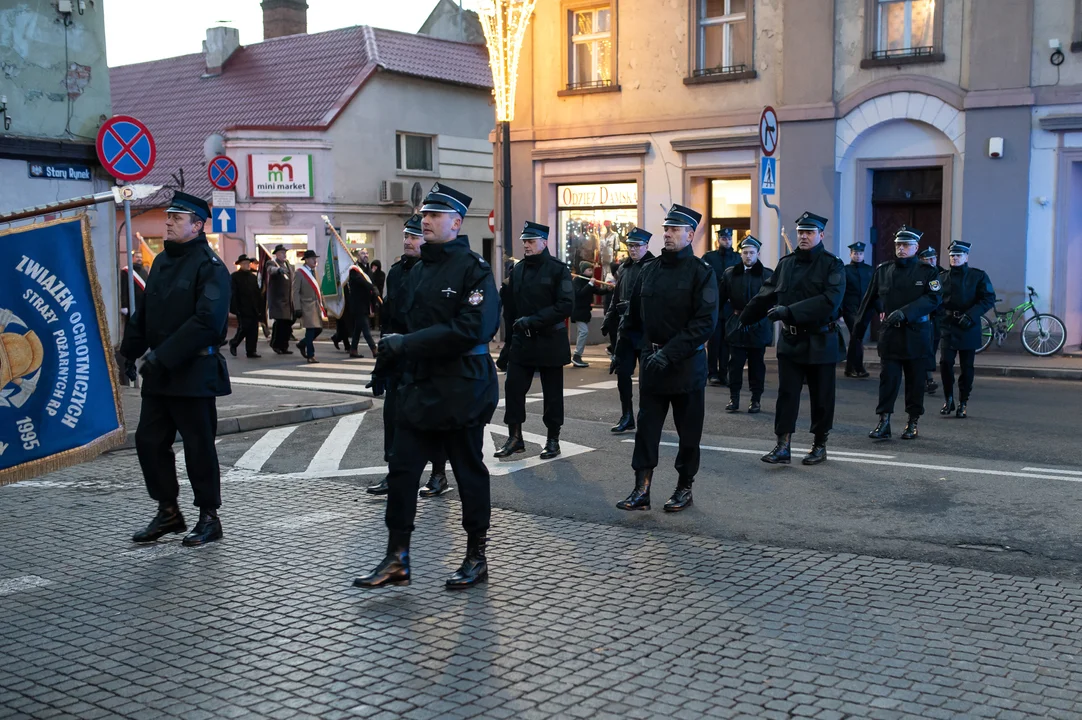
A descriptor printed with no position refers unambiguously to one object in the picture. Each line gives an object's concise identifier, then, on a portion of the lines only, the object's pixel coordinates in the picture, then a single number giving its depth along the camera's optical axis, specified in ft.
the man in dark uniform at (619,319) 35.58
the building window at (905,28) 65.10
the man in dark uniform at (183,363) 22.48
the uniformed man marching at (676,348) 25.31
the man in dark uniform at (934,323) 39.46
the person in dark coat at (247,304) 68.13
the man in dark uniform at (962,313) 40.42
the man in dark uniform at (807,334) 31.12
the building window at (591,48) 75.77
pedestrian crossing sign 58.85
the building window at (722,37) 70.91
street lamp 68.69
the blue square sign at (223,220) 79.00
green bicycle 60.34
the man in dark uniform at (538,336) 32.30
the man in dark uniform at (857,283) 51.37
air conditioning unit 106.93
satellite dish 102.27
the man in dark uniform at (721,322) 46.91
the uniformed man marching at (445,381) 19.92
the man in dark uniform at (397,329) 23.79
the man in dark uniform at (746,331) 42.11
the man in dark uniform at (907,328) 35.24
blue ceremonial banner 18.61
